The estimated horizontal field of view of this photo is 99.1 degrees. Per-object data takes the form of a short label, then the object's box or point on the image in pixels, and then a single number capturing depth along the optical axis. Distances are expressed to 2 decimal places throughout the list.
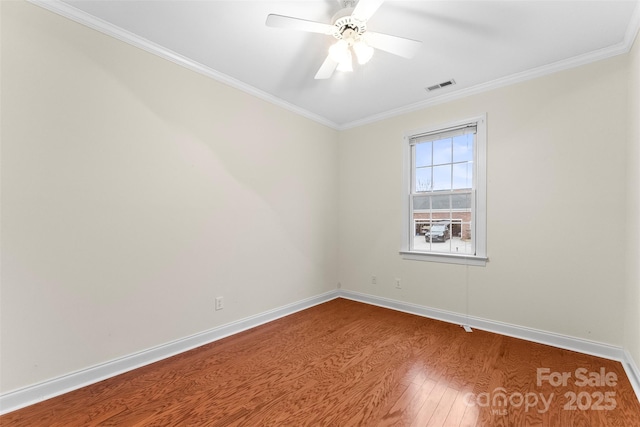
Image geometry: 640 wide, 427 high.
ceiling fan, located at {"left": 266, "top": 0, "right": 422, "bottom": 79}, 1.68
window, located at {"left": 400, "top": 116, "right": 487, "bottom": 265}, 3.04
